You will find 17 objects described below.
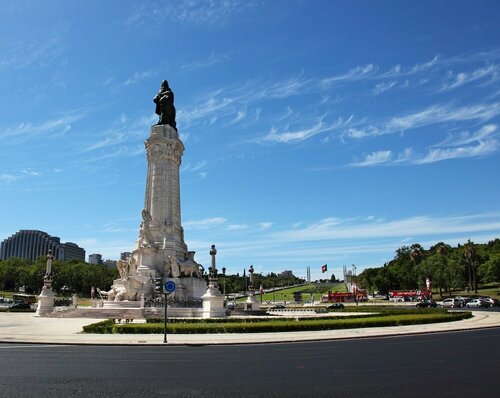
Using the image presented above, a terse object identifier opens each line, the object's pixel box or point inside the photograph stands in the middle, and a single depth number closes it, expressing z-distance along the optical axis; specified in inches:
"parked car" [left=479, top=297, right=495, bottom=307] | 2425.7
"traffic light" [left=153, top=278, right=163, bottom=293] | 928.9
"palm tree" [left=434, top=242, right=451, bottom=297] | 3847.2
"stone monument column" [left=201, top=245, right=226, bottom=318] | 1611.7
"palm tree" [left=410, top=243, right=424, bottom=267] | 5128.0
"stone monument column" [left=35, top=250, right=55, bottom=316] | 1806.1
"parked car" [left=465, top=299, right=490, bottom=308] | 2421.3
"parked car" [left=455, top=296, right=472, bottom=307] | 2532.0
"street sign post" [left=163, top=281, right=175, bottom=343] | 907.4
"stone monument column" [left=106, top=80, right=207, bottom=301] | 2005.4
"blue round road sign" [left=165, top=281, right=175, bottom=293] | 907.4
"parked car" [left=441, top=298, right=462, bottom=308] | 2451.4
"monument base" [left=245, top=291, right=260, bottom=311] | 2102.6
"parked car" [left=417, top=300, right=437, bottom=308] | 2403.1
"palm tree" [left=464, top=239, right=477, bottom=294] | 4296.3
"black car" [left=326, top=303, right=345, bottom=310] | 2429.4
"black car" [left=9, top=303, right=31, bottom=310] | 2286.8
